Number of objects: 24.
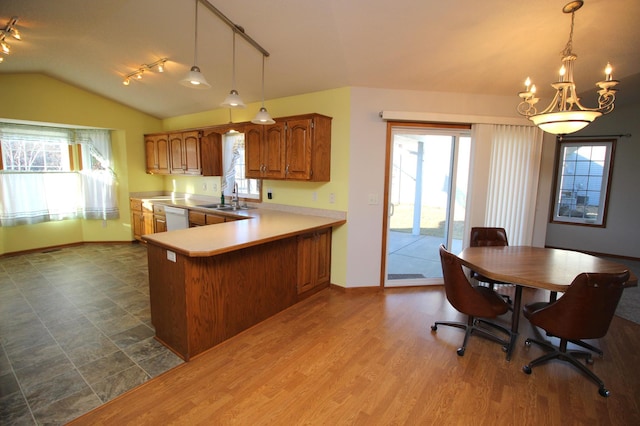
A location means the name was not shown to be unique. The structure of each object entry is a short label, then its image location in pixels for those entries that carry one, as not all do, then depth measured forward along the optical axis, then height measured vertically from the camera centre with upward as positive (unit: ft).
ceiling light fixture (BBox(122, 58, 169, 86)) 11.60 +4.38
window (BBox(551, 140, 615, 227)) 17.26 +0.10
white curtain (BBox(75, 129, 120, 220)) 17.54 -0.09
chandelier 6.27 +1.48
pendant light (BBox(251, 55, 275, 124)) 9.34 +1.86
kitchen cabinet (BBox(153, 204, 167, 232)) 16.55 -2.51
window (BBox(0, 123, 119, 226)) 15.30 -0.16
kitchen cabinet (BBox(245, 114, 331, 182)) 11.25 +1.13
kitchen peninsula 7.40 -2.94
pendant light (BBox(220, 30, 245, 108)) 8.38 +2.11
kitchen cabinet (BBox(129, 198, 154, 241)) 17.54 -2.65
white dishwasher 15.07 -2.23
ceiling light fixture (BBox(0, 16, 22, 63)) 8.95 +4.40
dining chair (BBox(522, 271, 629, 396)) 6.29 -2.87
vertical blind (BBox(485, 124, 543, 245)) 11.72 +0.07
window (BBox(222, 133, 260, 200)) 15.33 +0.36
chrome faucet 14.90 -1.19
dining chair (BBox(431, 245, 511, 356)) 7.74 -3.18
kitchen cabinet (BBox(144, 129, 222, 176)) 15.78 +1.27
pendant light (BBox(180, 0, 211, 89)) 7.04 +2.29
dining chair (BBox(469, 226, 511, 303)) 11.04 -2.09
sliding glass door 11.85 -0.47
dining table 7.01 -2.26
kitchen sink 14.44 -1.61
